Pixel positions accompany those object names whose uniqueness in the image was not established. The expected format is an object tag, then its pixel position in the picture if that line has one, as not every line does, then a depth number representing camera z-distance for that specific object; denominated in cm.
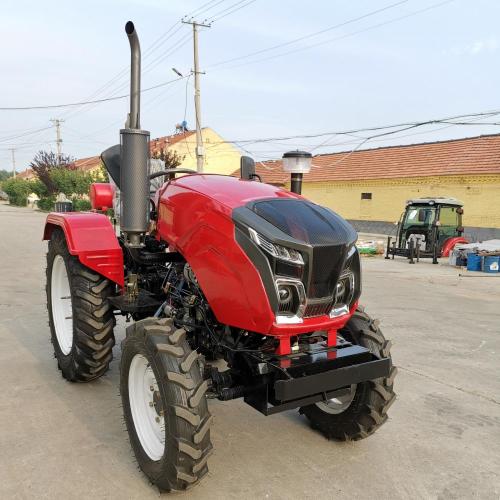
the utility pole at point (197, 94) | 1891
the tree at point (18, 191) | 4842
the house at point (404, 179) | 1989
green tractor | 1382
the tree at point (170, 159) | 2553
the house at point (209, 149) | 3716
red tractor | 222
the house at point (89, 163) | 5529
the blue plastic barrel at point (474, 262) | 1186
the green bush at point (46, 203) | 3779
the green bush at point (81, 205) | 3219
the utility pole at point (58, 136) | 4991
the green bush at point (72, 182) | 3459
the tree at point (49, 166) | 3812
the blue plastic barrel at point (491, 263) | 1169
